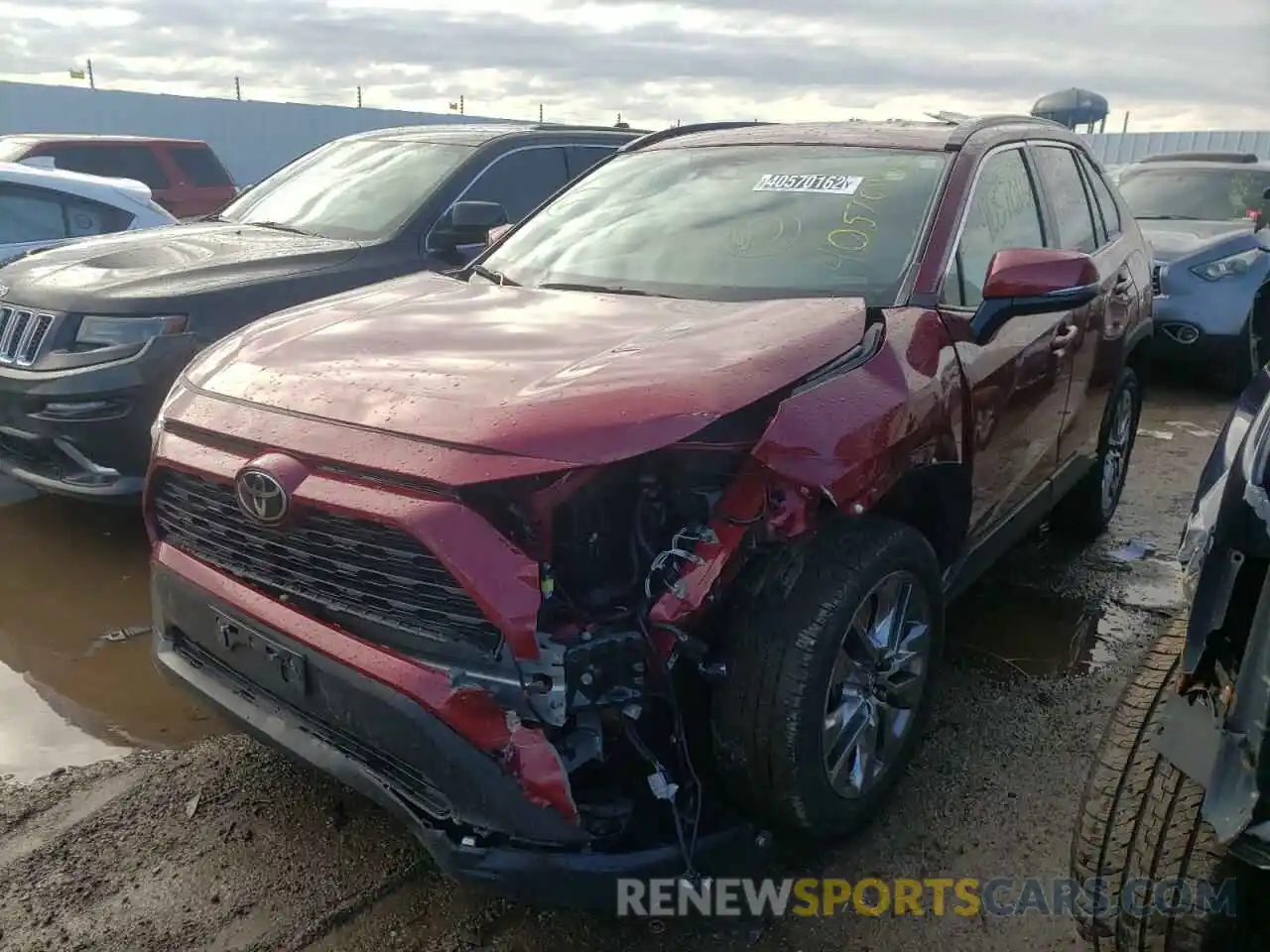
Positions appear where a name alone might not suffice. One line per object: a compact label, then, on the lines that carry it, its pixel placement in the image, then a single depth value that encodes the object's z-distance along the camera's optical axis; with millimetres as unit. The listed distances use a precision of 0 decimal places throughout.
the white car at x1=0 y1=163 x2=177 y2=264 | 6137
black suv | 3986
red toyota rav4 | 1995
